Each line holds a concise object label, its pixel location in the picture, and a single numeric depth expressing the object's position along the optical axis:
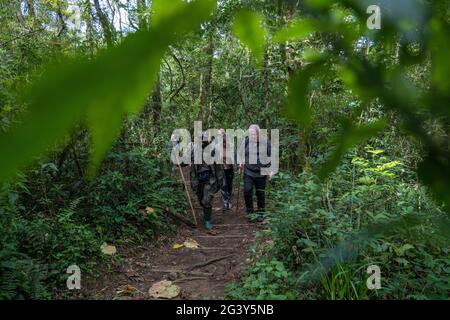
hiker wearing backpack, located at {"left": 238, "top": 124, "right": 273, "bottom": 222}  6.72
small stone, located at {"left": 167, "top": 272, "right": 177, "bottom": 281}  4.84
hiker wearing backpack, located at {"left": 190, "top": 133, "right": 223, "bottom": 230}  6.85
